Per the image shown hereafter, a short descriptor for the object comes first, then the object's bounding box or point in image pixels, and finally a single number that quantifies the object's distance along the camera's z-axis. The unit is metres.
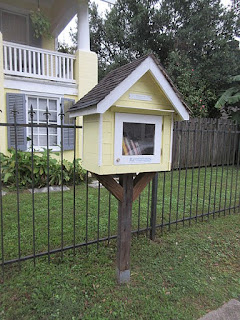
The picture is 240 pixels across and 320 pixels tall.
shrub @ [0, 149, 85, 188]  5.71
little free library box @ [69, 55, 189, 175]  1.93
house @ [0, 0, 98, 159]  6.71
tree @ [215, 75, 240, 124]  9.49
